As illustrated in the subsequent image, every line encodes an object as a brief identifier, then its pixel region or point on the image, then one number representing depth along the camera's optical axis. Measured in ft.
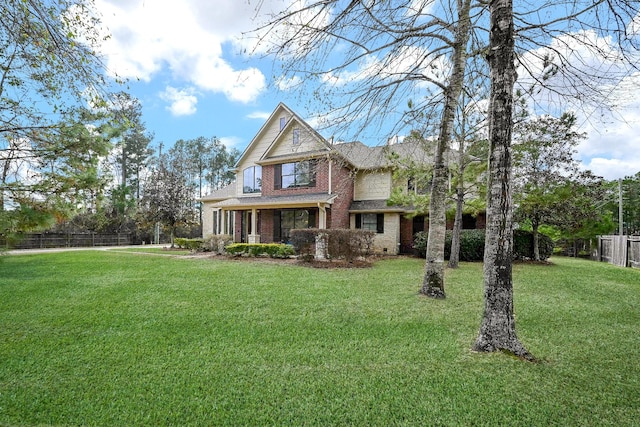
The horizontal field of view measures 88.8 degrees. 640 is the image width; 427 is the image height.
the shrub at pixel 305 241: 41.37
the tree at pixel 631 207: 89.56
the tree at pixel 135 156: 108.17
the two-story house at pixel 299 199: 55.38
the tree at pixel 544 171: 41.86
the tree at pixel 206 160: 127.75
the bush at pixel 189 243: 64.04
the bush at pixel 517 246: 46.55
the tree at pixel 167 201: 69.13
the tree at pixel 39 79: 12.18
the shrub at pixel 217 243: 57.31
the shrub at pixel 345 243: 40.14
